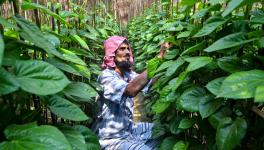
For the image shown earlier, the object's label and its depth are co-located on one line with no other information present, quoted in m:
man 2.66
